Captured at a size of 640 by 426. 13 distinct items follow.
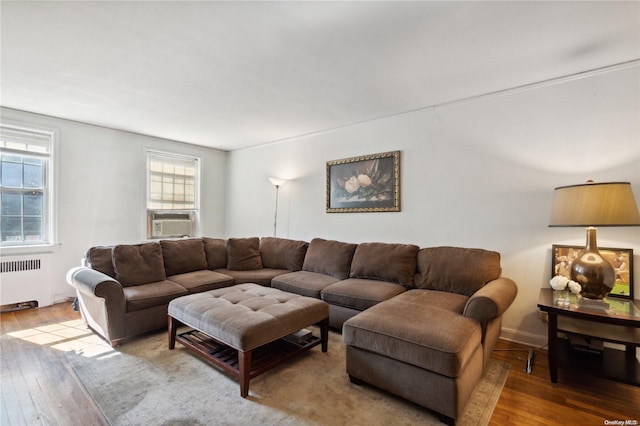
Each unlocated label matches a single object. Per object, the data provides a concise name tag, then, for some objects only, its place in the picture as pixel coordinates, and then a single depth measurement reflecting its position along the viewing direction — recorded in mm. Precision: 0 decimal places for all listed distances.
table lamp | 1888
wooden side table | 1795
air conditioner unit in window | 4609
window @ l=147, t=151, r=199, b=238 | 4602
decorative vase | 2006
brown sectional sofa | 1676
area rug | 1660
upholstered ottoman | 1889
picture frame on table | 2197
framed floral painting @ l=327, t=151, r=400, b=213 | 3461
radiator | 3309
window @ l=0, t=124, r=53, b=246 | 3434
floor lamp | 4387
